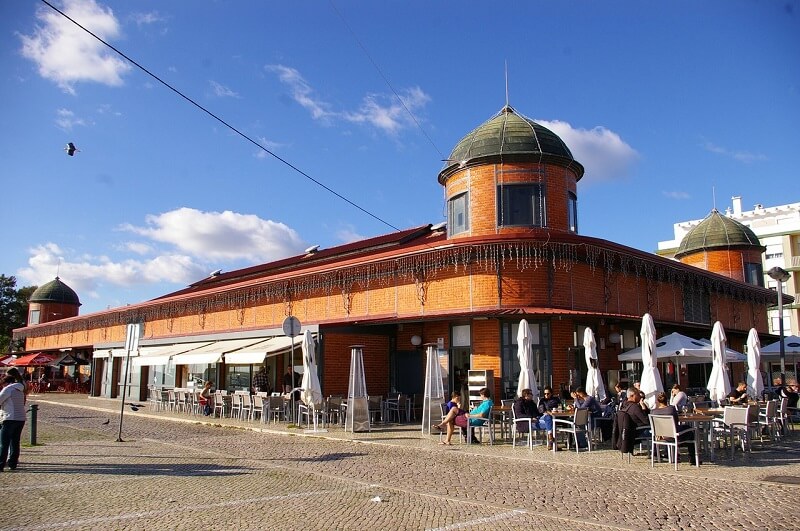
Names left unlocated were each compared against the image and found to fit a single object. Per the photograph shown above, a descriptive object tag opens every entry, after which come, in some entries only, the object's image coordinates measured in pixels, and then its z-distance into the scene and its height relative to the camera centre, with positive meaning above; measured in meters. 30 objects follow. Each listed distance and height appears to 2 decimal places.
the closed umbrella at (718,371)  14.95 +0.13
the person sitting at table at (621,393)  15.25 -0.42
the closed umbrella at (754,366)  16.33 +0.29
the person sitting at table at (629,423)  11.87 -0.88
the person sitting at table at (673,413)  11.16 -0.64
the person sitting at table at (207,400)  22.34 -0.96
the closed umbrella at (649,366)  13.67 +0.21
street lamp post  20.39 +3.27
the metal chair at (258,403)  19.62 -0.91
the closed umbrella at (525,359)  14.99 +0.38
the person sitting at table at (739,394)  15.63 -0.43
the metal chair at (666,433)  10.92 -0.98
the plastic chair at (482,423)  14.23 -1.08
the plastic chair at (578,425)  12.84 -1.01
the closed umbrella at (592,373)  15.45 +0.06
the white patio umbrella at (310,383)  16.97 -0.26
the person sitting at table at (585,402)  13.31 -0.55
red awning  41.44 +0.72
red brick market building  17.91 +2.82
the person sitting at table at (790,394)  17.73 -0.47
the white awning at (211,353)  21.97 +0.70
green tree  65.62 +6.42
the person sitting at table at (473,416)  14.28 -0.93
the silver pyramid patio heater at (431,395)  16.03 -0.52
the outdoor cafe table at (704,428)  11.52 -0.99
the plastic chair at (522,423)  13.47 -1.06
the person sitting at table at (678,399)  13.62 -0.49
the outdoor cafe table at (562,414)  13.18 -0.80
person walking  10.65 -0.83
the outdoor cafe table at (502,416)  14.47 -1.01
